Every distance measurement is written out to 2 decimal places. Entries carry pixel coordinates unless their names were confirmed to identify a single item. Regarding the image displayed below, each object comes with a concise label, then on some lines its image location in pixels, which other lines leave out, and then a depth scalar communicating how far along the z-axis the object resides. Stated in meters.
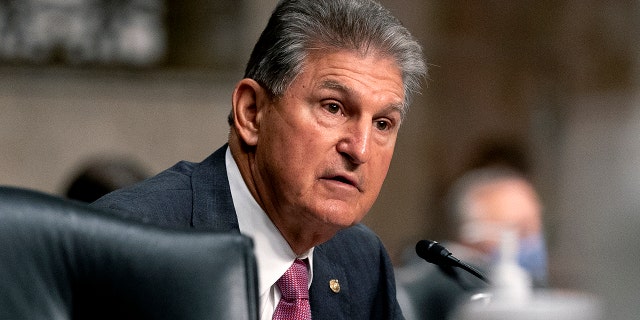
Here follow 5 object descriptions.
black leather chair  2.40
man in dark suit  4.03
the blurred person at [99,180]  7.48
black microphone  4.25
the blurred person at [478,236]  5.82
